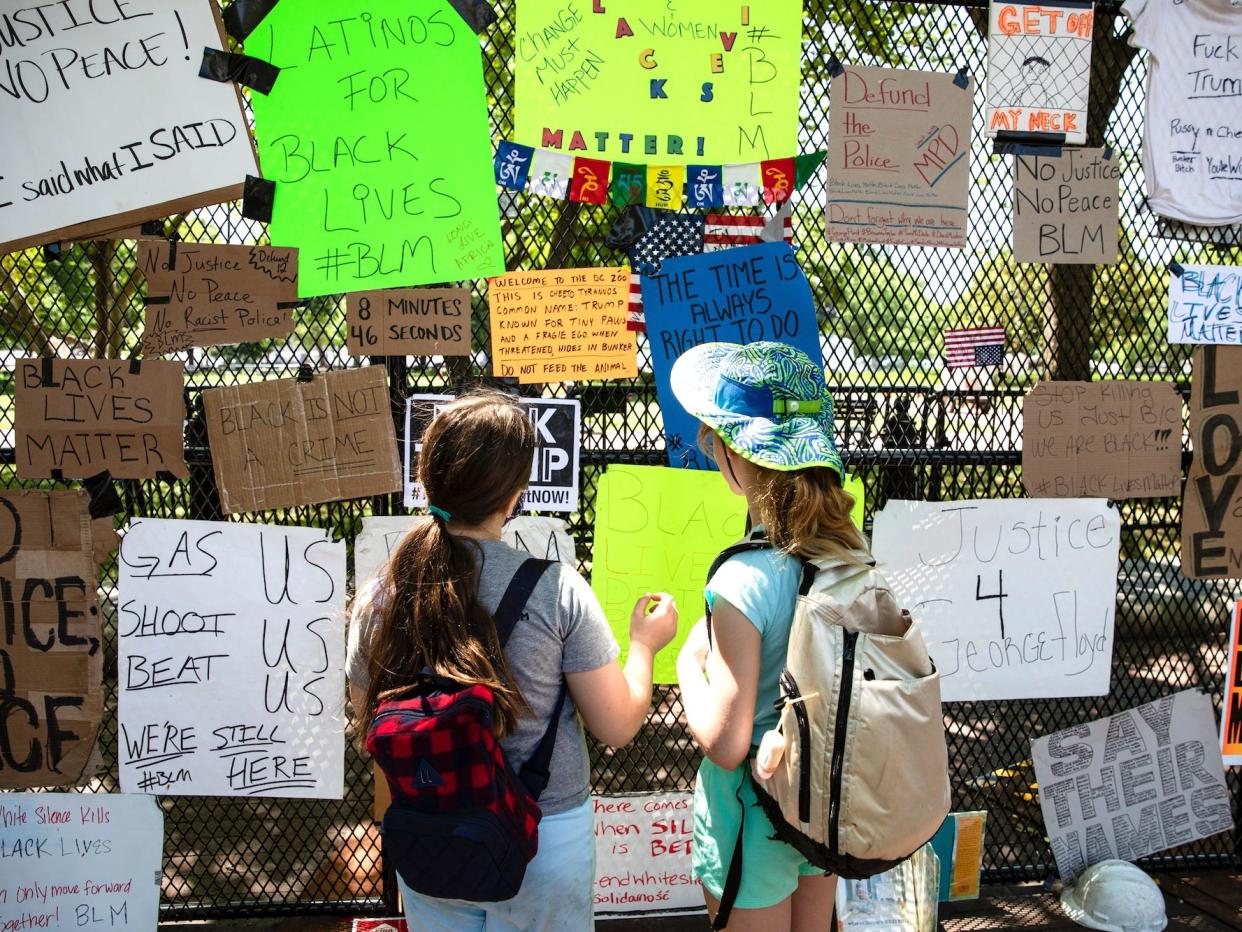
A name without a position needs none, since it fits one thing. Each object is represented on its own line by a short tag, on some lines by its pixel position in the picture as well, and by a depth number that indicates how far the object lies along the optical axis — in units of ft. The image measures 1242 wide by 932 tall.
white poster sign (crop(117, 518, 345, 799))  10.08
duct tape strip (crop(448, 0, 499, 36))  9.71
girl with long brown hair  6.20
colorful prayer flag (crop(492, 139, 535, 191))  9.97
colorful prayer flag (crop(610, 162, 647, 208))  10.11
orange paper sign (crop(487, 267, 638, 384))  10.08
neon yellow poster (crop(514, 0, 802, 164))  9.90
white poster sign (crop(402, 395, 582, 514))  10.23
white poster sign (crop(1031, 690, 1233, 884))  11.62
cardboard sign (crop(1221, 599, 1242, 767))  11.59
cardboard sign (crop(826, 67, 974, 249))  10.42
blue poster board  10.25
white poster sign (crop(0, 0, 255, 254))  9.50
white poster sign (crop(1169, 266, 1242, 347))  11.18
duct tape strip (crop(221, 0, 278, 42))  9.53
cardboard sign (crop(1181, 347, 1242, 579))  11.24
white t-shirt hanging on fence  10.87
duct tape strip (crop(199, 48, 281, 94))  9.55
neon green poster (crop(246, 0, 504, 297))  9.68
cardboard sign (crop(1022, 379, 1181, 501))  10.95
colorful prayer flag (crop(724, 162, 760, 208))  10.24
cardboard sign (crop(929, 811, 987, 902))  11.20
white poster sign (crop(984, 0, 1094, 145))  10.56
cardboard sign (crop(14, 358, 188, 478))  9.74
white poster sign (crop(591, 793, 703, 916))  10.92
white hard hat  10.97
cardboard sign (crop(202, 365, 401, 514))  9.95
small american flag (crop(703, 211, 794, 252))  10.28
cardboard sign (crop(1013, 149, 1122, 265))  10.74
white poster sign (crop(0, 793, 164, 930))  10.28
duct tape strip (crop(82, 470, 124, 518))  9.93
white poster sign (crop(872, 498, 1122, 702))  10.90
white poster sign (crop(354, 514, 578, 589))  10.14
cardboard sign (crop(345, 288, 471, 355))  9.91
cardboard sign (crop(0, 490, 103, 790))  9.98
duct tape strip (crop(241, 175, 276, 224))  9.70
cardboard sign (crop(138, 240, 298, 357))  9.70
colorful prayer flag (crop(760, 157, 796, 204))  10.29
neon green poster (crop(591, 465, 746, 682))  10.39
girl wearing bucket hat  6.67
